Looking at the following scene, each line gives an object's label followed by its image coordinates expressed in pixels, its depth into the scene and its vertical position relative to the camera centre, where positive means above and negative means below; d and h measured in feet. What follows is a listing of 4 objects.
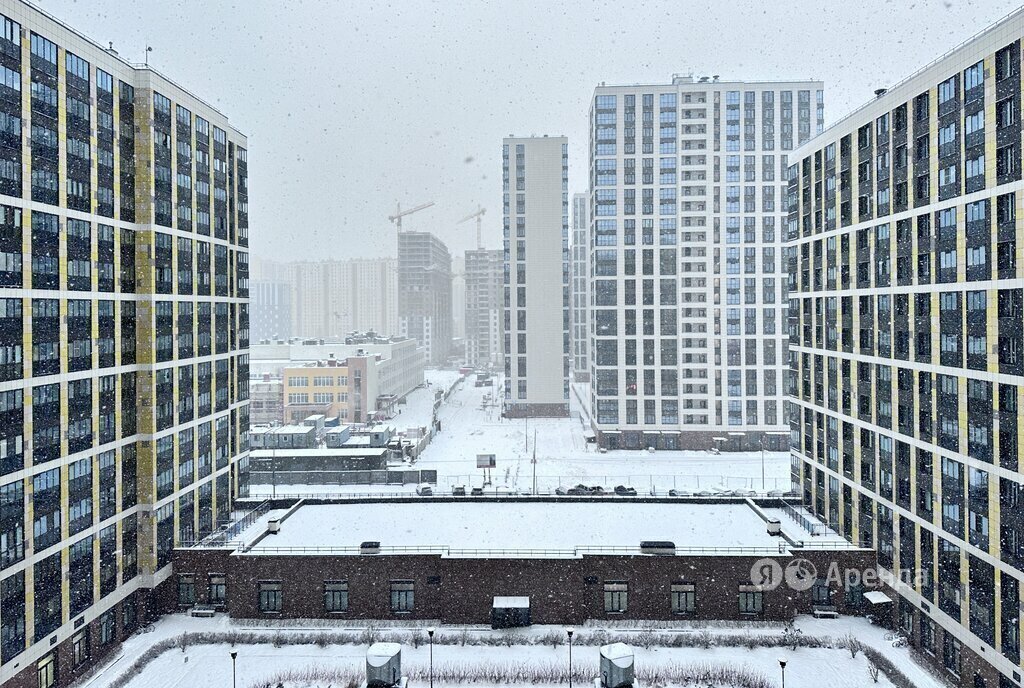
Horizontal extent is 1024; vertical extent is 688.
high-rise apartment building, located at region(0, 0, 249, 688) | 93.61 +0.70
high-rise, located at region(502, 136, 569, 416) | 330.13 +30.29
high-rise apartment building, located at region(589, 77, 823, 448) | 254.06 +29.85
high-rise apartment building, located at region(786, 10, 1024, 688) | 91.81 -2.02
